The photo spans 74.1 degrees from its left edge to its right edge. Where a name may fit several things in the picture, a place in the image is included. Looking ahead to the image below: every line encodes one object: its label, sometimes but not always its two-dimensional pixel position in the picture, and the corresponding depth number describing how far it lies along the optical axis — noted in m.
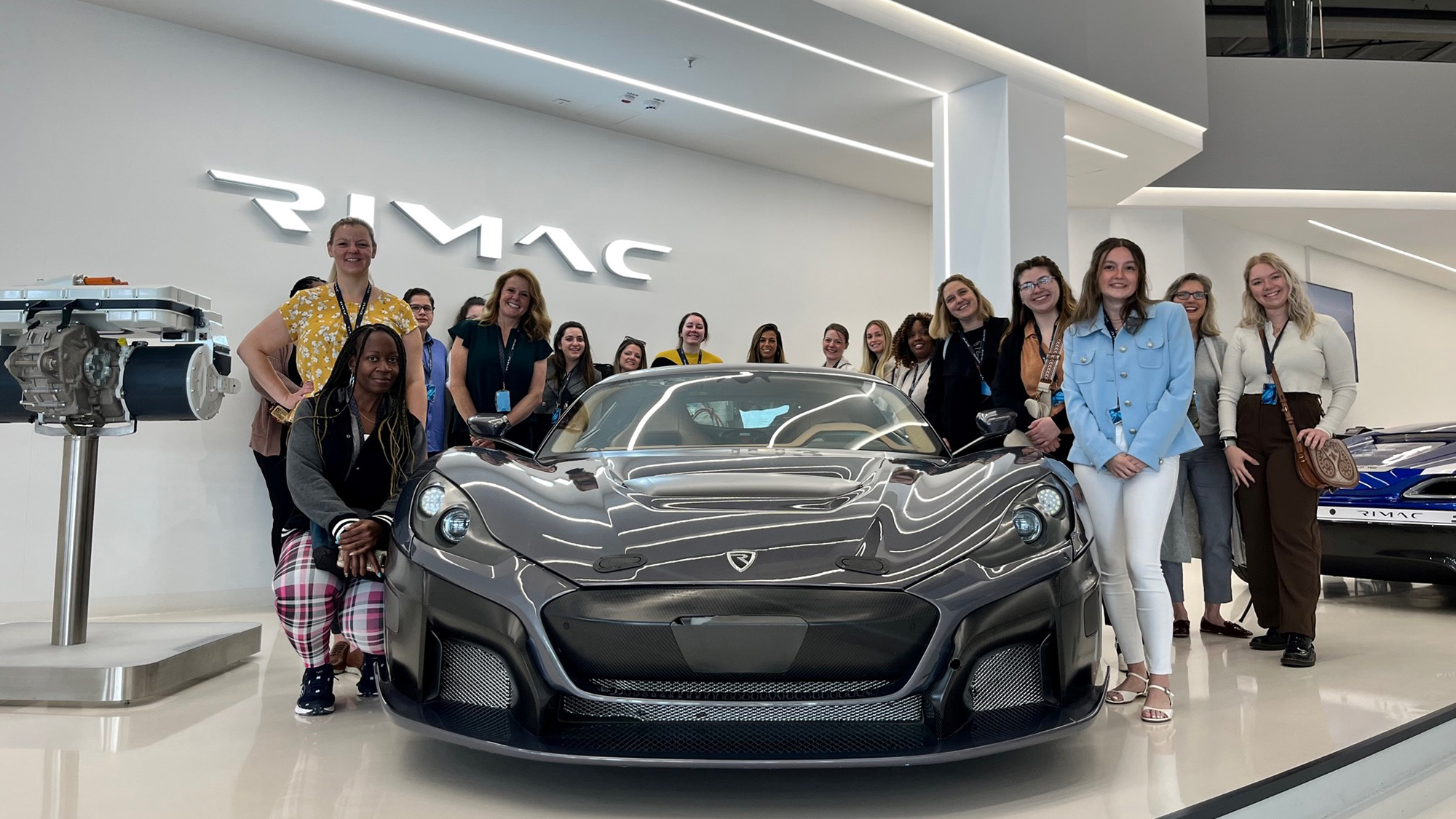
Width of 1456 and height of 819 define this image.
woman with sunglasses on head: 6.03
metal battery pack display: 3.02
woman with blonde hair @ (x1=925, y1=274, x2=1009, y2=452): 4.28
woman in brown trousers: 3.73
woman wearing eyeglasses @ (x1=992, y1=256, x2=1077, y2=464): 3.70
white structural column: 6.42
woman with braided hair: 2.78
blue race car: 4.63
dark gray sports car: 1.94
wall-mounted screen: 11.38
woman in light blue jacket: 2.90
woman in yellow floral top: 3.56
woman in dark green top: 4.73
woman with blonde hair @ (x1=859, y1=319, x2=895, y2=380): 6.12
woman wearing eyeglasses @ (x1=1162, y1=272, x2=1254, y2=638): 4.28
